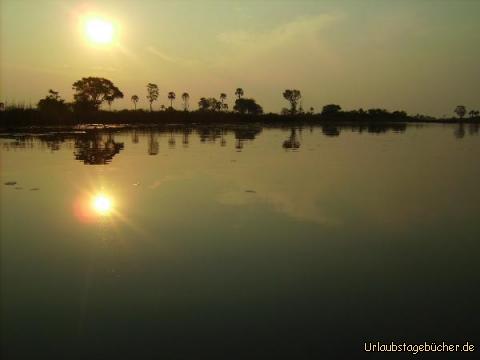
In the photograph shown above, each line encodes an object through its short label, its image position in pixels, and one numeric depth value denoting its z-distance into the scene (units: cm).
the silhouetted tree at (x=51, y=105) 4928
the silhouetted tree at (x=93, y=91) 6333
